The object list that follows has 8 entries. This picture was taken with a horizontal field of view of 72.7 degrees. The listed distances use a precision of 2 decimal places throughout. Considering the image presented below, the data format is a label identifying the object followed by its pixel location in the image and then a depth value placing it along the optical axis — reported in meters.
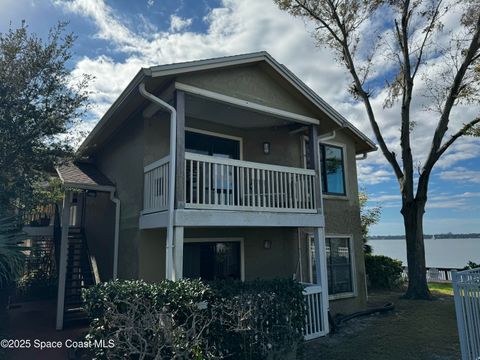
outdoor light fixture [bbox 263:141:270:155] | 10.70
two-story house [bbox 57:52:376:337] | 7.22
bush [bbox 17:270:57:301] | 13.30
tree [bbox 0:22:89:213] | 8.31
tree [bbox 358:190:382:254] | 22.61
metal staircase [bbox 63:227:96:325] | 9.89
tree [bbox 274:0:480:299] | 13.31
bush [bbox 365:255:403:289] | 16.48
